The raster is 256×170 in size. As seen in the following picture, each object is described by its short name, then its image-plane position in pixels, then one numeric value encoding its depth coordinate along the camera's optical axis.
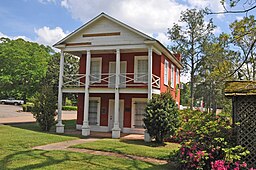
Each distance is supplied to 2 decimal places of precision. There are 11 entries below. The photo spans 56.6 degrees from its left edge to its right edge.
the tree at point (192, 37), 34.22
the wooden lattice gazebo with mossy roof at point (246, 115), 6.75
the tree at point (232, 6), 5.68
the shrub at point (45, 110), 15.70
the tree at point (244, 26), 6.61
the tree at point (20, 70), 46.41
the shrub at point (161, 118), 12.28
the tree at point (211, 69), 15.46
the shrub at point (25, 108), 35.30
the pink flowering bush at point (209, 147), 6.57
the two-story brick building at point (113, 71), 14.98
